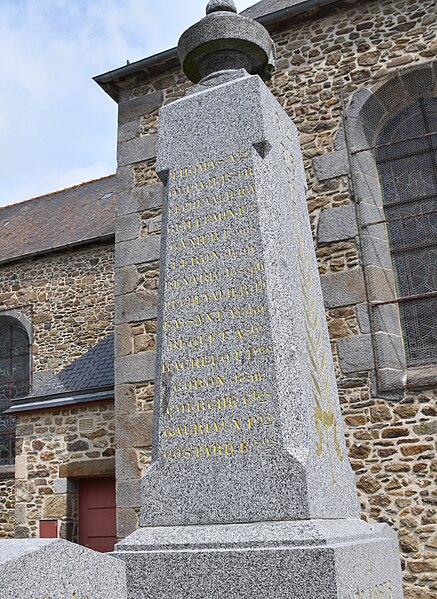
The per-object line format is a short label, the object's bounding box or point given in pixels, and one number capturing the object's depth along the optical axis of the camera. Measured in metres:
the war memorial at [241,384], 2.77
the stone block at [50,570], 2.16
